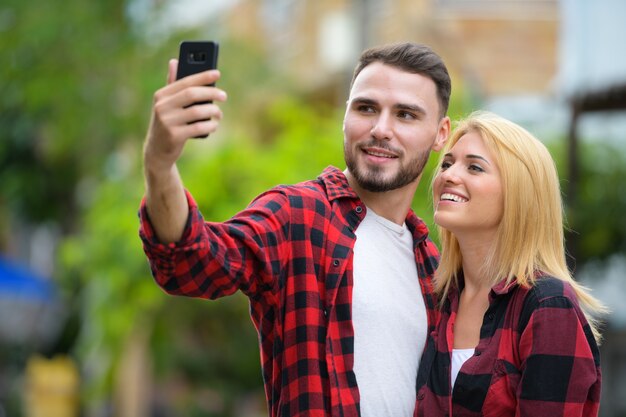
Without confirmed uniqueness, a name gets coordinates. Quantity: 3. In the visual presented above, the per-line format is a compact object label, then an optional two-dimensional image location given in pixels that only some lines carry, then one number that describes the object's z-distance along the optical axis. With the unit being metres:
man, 2.87
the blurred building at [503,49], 9.10
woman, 3.00
